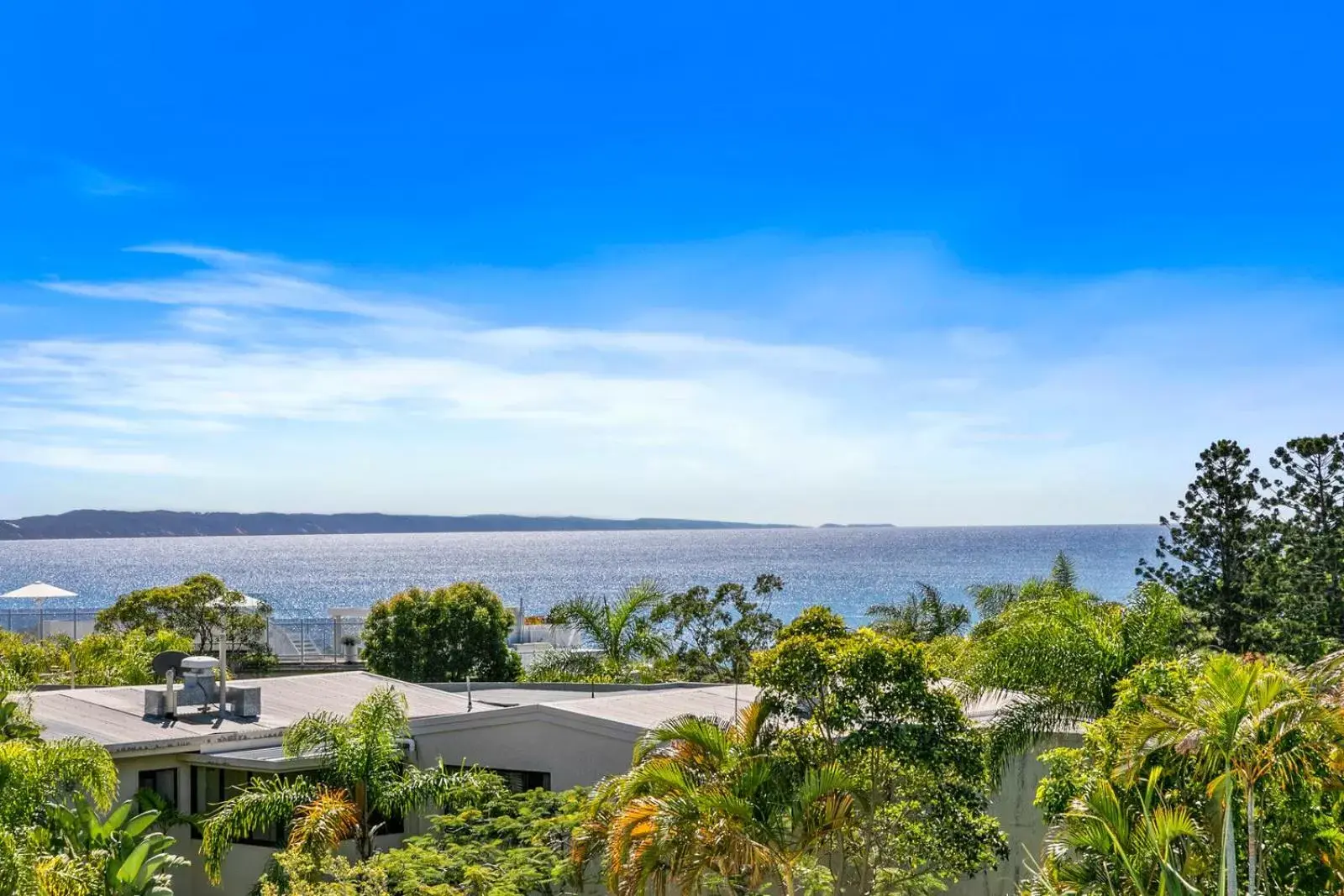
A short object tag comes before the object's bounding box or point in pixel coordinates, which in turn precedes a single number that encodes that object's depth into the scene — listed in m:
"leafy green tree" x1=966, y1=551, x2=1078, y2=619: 38.47
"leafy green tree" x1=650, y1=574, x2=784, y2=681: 40.88
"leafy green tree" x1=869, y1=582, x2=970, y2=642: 41.59
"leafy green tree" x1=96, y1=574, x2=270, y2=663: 43.78
